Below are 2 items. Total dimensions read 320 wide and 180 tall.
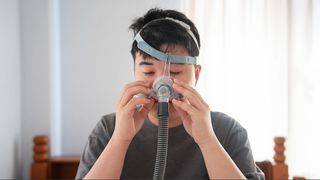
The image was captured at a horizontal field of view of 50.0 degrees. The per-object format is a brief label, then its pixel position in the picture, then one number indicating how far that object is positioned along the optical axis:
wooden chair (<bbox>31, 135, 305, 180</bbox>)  1.70
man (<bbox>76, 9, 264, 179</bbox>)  0.95
